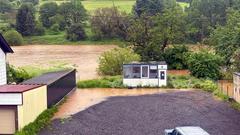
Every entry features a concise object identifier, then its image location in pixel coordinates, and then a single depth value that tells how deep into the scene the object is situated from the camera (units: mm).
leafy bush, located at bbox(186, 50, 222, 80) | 27525
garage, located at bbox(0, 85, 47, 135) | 15021
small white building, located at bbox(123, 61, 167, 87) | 25772
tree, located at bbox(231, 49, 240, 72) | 25974
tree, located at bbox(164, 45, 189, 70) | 33973
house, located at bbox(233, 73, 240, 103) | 20054
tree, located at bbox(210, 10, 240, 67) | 29367
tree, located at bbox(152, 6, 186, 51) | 34445
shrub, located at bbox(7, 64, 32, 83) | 25098
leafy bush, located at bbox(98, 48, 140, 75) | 30041
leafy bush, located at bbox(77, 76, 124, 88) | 26131
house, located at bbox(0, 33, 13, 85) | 19380
